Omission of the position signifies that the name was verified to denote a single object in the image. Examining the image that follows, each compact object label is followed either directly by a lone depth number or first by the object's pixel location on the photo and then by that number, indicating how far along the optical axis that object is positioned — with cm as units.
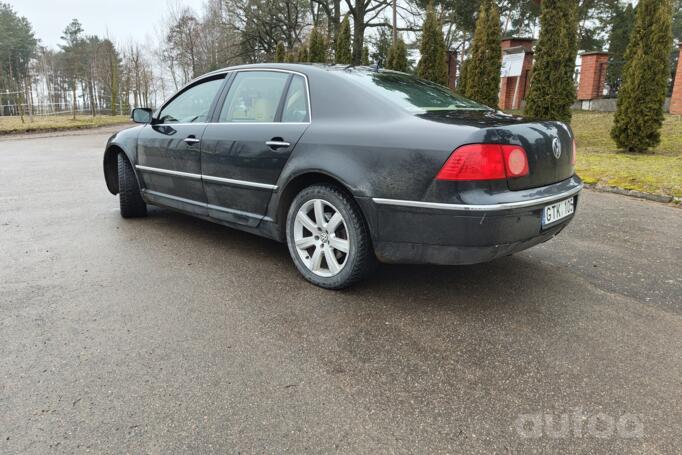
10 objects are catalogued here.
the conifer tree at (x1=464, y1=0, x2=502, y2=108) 1286
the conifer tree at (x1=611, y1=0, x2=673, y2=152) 892
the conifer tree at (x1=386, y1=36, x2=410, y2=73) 1816
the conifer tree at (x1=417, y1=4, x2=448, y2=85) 1493
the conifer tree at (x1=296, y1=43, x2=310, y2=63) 2518
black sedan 260
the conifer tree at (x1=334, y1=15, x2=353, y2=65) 2115
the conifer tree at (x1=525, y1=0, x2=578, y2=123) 1009
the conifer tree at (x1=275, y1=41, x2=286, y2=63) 2608
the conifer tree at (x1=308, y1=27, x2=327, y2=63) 2234
